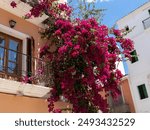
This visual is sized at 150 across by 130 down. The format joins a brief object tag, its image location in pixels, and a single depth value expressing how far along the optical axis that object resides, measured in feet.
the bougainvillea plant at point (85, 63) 15.63
